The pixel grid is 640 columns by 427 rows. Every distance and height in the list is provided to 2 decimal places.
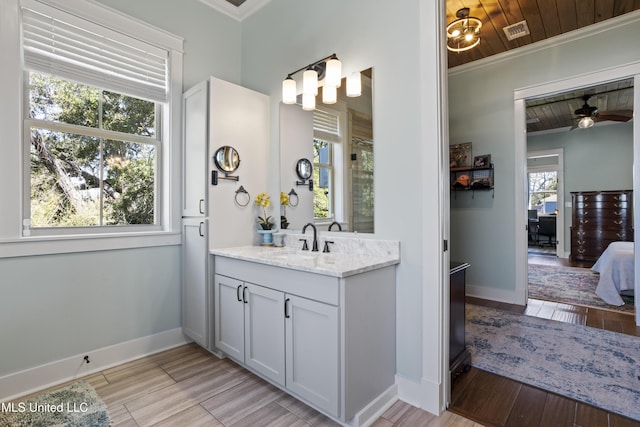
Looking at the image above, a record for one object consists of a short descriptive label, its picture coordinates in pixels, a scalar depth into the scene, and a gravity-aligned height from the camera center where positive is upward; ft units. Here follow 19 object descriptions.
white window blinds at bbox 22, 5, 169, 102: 6.82 +3.75
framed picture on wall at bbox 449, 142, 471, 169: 13.75 +2.50
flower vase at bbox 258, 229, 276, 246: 8.83 -0.62
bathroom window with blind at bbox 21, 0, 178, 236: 6.91 +2.15
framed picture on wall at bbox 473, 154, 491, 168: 13.11 +2.16
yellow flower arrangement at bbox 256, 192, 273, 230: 8.89 +0.19
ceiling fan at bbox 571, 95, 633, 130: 14.49 +4.52
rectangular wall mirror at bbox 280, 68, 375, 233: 7.06 +1.37
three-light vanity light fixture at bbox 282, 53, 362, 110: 7.13 +3.06
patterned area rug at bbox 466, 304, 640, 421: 6.52 -3.59
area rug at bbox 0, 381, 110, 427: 5.63 -3.61
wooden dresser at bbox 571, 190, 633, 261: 19.93 -0.51
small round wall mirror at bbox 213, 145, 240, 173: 8.14 +1.44
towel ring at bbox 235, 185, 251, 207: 8.64 +0.53
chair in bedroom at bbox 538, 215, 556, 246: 26.38 -1.12
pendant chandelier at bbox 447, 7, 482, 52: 9.80 +5.88
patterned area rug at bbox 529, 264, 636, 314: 12.69 -3.44
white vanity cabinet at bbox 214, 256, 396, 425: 5.31 -2.19
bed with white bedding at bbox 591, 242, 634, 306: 12.65 -2.53
